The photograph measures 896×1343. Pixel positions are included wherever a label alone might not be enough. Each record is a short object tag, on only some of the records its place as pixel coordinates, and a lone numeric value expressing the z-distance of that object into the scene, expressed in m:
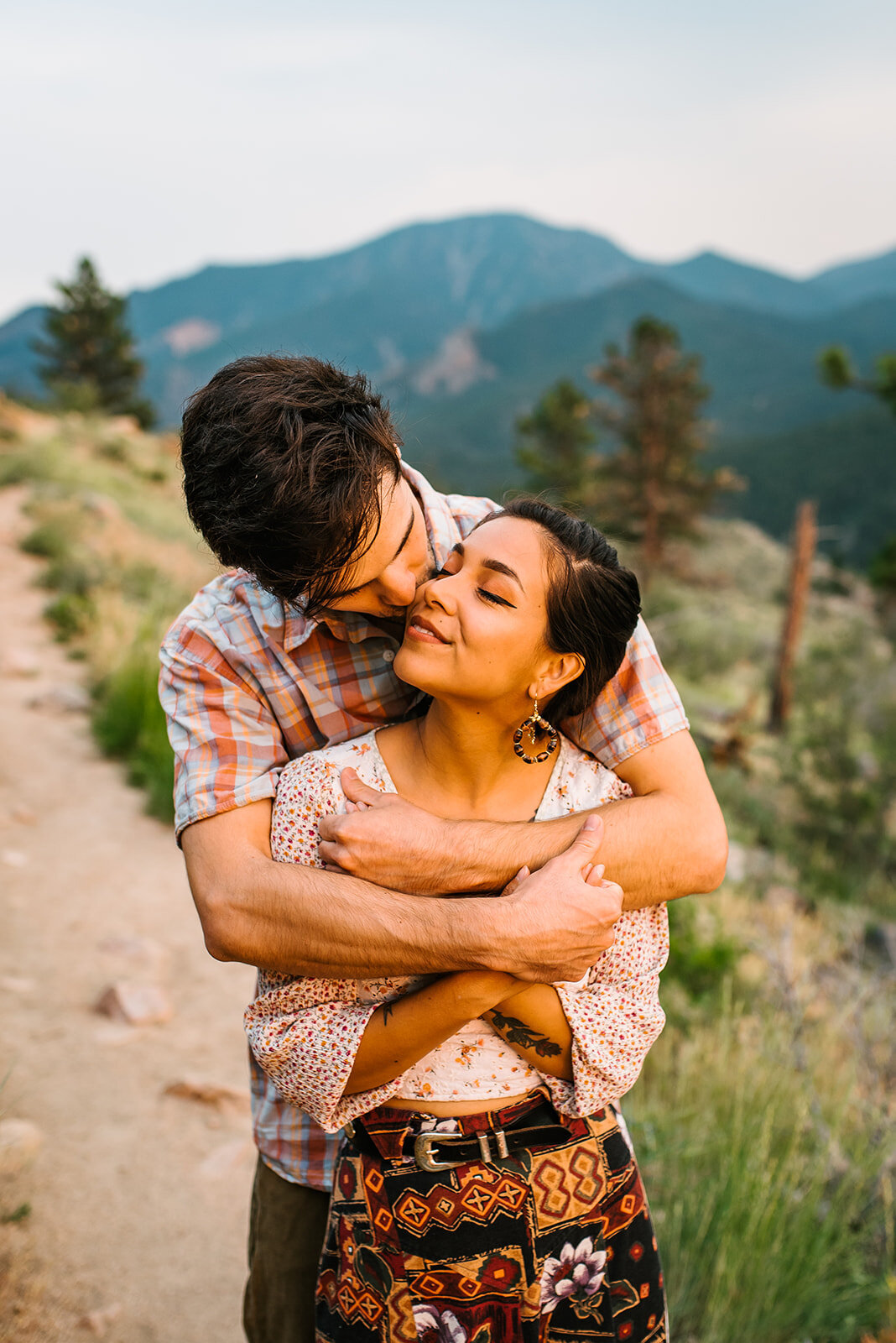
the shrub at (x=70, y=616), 8.58
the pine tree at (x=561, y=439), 25.98
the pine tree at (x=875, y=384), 13.38
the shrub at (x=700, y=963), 4.76
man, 1.56
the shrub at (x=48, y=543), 10.85
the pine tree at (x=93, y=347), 33.44
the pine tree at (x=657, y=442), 25.27
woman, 1.59
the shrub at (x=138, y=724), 6.14
